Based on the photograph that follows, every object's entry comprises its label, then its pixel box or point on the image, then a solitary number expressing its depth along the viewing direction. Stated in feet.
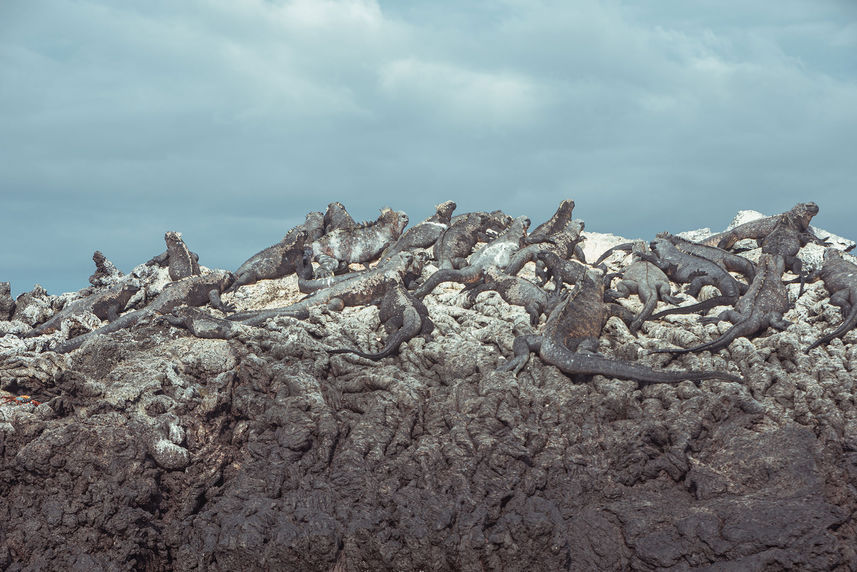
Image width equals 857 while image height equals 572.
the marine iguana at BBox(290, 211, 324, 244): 66.79
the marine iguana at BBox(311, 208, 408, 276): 60.85
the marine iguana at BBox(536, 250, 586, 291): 49.29
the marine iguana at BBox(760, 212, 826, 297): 50.83
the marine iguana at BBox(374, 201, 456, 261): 62.23
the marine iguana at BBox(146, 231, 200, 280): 61.41
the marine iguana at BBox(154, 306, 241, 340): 40.03
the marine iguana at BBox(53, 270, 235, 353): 49.90
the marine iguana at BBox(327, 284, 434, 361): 37.68
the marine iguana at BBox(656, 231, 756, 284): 50.24
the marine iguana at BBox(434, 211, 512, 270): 57.26
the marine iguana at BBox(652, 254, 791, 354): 37.50
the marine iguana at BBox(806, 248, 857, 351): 37.72
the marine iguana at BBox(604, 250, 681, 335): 43.98
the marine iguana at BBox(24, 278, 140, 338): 52.75
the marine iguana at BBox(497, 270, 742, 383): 33.22
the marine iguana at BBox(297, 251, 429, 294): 51.72
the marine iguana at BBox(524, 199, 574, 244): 69.97
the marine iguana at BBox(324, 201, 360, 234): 69.56
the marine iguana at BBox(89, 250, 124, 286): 65.05
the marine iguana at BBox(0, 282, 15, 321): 57.52
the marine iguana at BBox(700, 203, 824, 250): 59.11
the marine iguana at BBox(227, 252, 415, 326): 45.16
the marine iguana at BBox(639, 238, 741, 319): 43.16
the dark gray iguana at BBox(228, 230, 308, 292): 56.85
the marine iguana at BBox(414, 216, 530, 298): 50.96
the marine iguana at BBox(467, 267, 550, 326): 43.53
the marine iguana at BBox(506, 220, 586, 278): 53.21
